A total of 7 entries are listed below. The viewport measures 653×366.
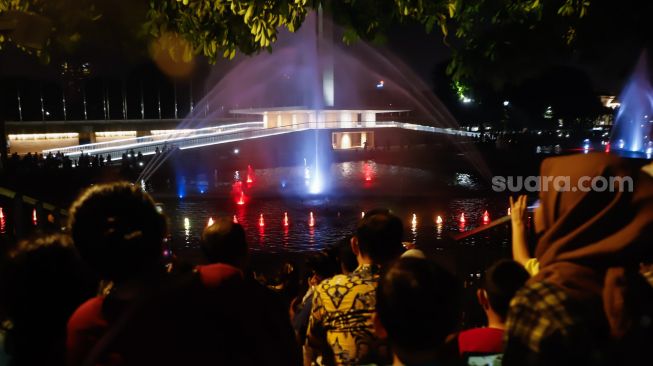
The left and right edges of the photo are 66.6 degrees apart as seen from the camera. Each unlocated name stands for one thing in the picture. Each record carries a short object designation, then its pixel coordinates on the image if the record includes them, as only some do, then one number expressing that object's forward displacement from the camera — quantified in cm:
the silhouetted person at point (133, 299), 204
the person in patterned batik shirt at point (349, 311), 303
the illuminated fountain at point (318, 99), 4503
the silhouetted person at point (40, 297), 216
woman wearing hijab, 194
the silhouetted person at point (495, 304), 264
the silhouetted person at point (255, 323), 233
